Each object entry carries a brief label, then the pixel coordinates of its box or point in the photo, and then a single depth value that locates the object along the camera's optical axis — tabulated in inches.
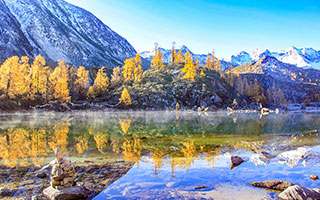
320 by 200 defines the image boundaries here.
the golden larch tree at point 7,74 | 2785.4
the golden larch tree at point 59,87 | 3376.0
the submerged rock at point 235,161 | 644.7
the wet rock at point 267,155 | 733.3
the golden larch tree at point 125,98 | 3914.9
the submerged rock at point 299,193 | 398.0
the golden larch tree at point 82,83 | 4158.5
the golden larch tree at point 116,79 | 4914.9
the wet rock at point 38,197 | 405.3
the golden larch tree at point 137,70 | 5068.9
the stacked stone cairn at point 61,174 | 436.8
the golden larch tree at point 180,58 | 6195.9
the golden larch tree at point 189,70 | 4923.7
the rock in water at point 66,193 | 404.5
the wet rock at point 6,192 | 414.9
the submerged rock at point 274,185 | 463.2
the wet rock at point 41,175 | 530.9
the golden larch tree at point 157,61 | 5855.8
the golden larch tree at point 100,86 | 4282.5
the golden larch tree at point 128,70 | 5255.9
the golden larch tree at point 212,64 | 6580.7
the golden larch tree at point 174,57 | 6209.6
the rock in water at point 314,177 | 532.4
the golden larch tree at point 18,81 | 2856.8
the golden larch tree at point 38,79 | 3213.6
